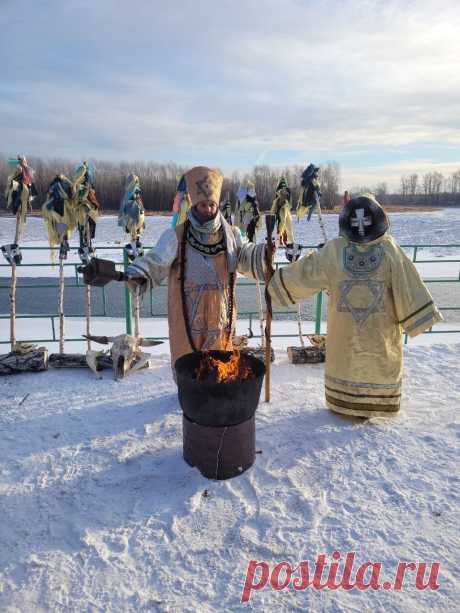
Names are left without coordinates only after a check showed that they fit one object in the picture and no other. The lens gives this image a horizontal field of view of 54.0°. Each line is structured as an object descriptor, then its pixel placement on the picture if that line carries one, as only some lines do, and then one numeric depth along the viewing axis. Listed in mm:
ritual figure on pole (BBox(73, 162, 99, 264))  4930
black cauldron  2822
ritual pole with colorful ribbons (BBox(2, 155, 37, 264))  4824
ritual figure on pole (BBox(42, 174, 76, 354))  4863
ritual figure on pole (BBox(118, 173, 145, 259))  5250
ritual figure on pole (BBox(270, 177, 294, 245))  5219
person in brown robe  3551
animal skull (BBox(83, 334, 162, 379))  4848
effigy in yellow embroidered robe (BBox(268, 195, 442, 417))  3428
